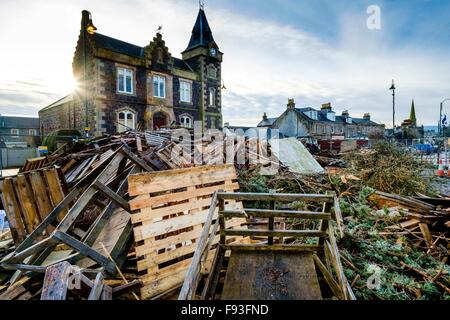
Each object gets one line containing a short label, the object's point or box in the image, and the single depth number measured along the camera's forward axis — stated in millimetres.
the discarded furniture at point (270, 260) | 2676
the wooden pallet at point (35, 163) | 6881
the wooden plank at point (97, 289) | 2324
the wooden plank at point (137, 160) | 4827
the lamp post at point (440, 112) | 18291
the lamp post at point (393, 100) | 26516
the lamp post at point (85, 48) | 16953
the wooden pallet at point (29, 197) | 4371
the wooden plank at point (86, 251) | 3083
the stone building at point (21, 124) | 47812
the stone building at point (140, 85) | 16938
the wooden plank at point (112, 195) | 3658
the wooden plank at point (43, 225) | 3613
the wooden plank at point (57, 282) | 2148
